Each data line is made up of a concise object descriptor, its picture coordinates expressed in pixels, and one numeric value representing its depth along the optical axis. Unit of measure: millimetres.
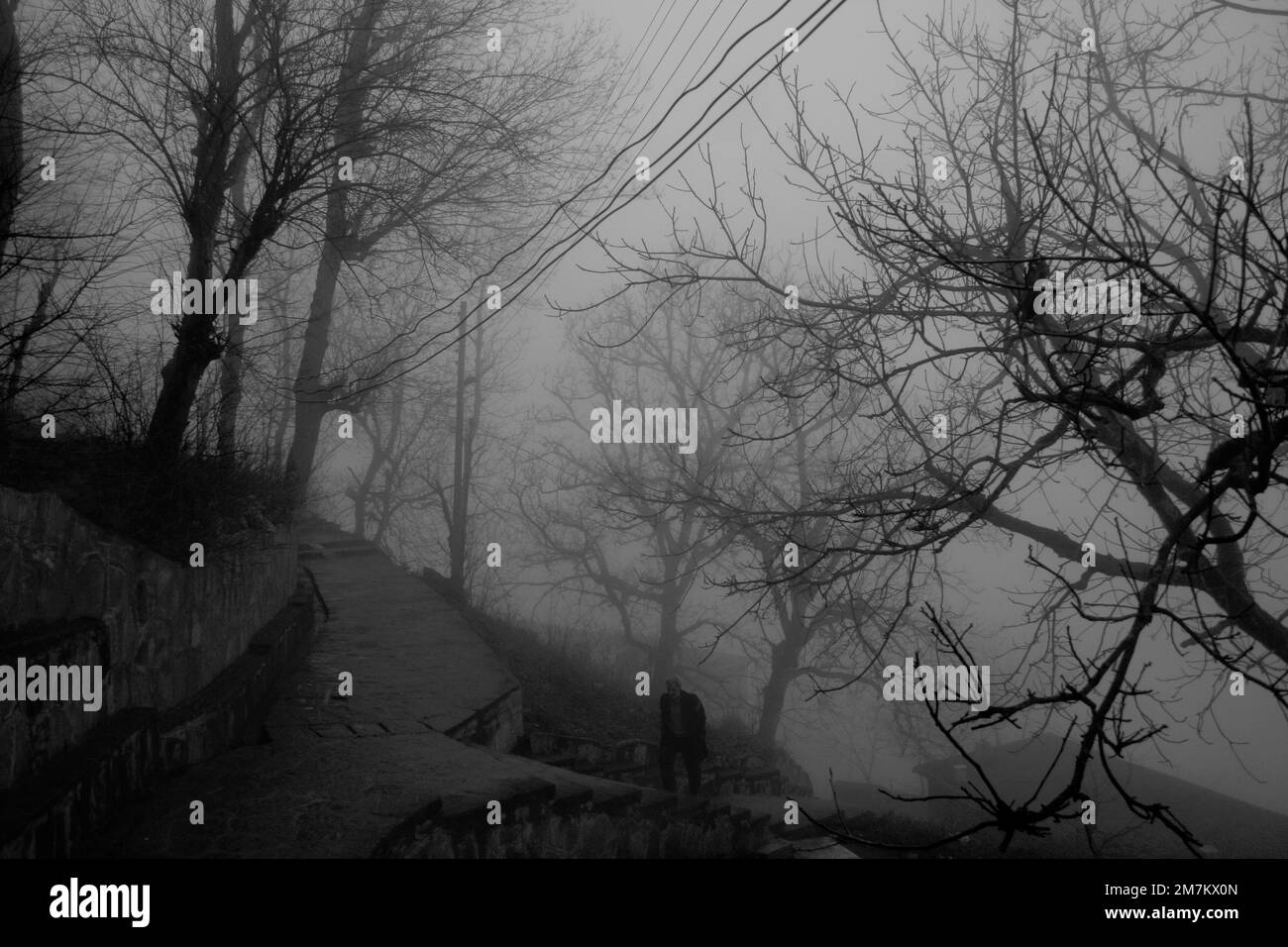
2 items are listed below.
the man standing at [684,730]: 10094
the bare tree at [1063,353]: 3209
